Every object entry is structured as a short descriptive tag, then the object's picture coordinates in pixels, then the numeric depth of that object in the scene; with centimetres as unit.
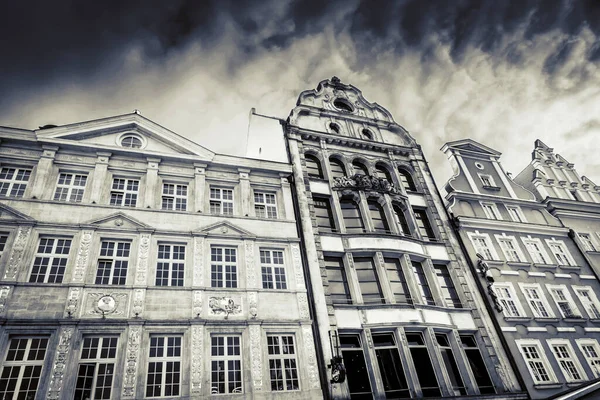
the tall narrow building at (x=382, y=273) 1709
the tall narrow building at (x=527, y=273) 1975
